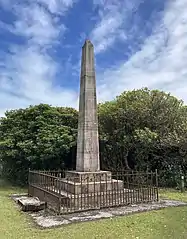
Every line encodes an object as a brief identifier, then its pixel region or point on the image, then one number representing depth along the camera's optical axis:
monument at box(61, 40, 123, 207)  6.12
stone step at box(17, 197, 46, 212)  5.63
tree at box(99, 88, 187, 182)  9.67
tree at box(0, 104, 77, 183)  9.35
